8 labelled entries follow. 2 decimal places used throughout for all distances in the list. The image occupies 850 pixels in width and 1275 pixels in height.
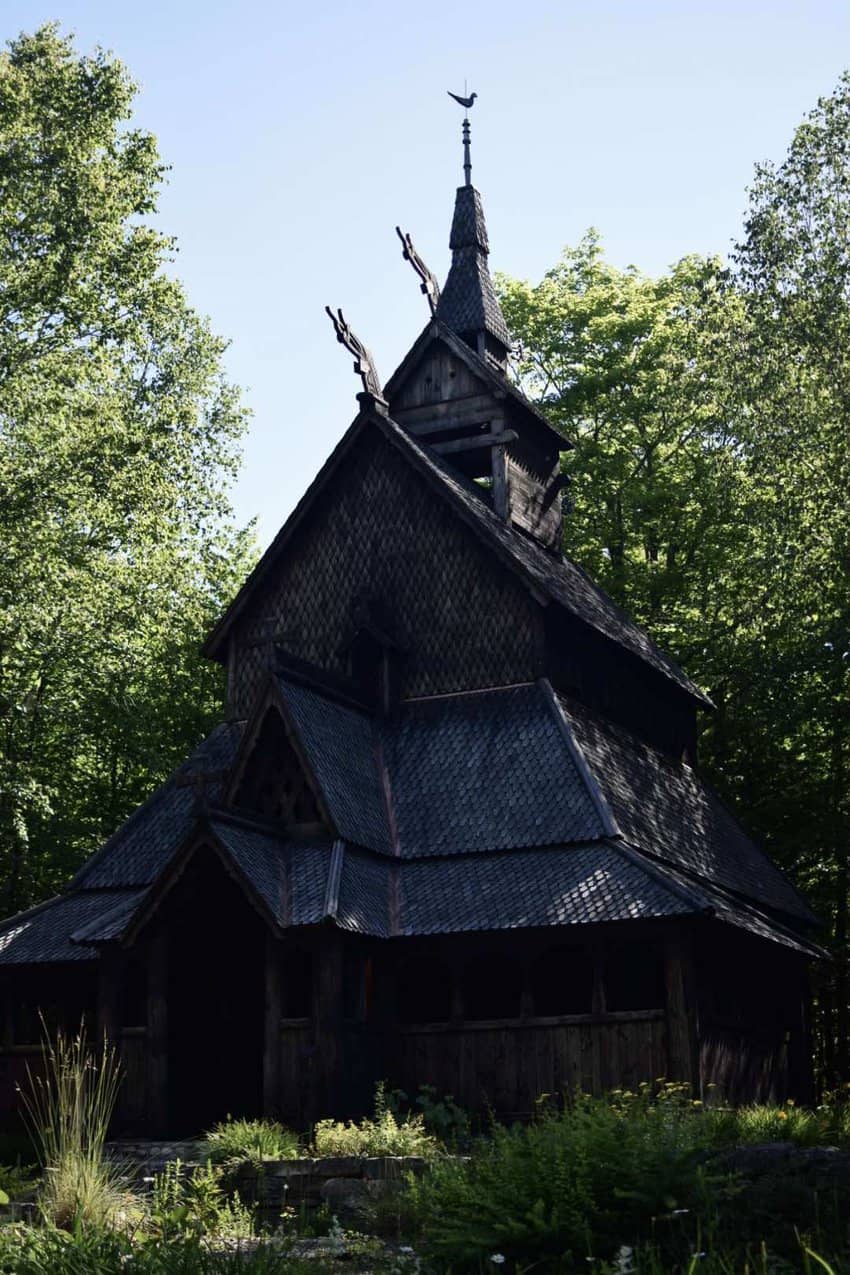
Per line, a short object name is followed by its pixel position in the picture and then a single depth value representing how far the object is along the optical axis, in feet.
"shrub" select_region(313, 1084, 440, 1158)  56.03
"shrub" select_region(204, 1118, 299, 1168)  54.98
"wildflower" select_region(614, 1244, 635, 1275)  27.66
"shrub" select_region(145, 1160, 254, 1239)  41.17
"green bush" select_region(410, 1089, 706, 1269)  33.42
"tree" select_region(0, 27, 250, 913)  99.09
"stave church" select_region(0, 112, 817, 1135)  69.05
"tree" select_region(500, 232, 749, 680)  128.26
